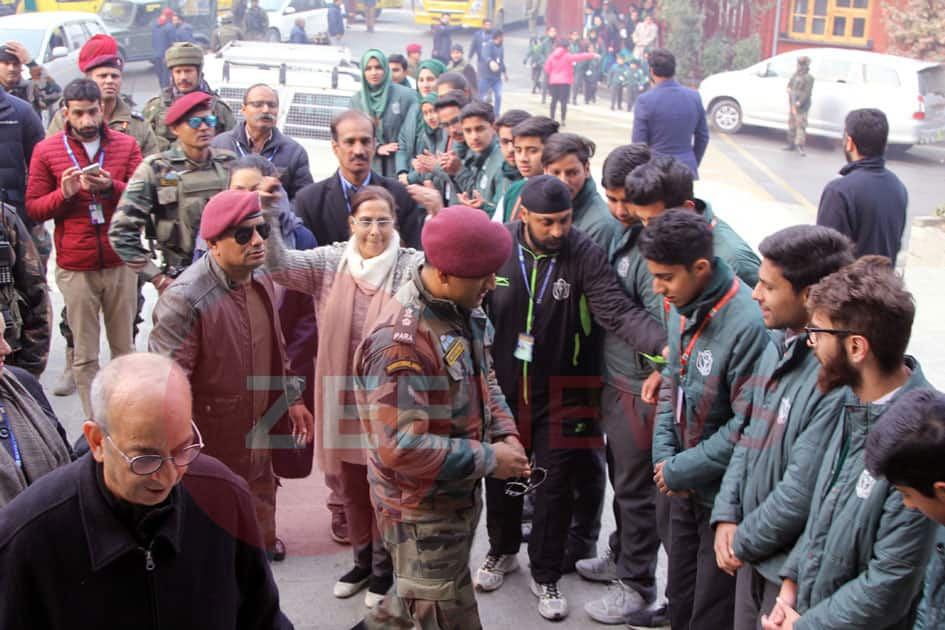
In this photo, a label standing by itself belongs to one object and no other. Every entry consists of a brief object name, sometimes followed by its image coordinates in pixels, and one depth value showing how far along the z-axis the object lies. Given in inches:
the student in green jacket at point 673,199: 173.5
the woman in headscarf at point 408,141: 308.8
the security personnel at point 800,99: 695.7
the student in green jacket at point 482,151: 260.7
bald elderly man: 94.0
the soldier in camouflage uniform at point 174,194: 213.8
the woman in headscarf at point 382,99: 331.3
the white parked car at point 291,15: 1050.7
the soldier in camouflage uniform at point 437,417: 132.3
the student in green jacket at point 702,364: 148.2
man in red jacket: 245.6
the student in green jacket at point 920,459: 100.3
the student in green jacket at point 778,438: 127.9
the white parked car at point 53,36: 690.2
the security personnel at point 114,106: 282.4
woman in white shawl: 182.2
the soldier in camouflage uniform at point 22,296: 186.2
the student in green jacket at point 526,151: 224.8
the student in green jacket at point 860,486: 112.3
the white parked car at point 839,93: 665.0
